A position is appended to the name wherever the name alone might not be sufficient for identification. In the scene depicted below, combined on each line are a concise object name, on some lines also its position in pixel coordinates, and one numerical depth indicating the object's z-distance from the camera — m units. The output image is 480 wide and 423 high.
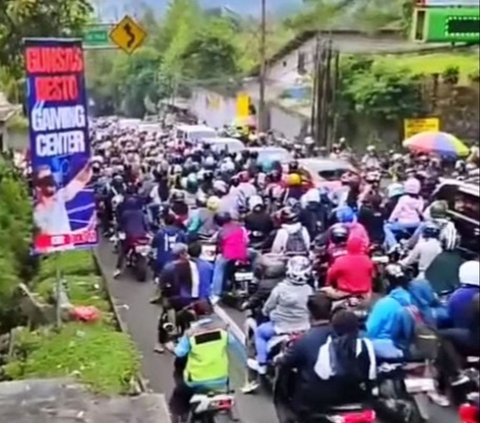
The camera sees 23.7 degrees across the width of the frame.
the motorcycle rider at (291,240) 11.83
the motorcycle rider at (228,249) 13.06
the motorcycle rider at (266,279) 9.76
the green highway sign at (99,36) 17.33
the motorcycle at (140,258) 16.37
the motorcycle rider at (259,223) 13.90
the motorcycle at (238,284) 12.91
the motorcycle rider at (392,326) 7.31
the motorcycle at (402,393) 7.12
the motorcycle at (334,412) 6.34
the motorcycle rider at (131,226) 16.56
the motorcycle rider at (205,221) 14.59
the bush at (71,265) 13.19
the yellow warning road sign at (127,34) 18.25
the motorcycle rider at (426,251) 8.80
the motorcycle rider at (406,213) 13.86
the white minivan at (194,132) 20.35
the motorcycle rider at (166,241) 13.24
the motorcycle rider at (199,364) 7.50
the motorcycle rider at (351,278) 9.98
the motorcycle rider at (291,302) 8.65
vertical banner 8.30
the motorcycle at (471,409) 4.06
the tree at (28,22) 15.52
